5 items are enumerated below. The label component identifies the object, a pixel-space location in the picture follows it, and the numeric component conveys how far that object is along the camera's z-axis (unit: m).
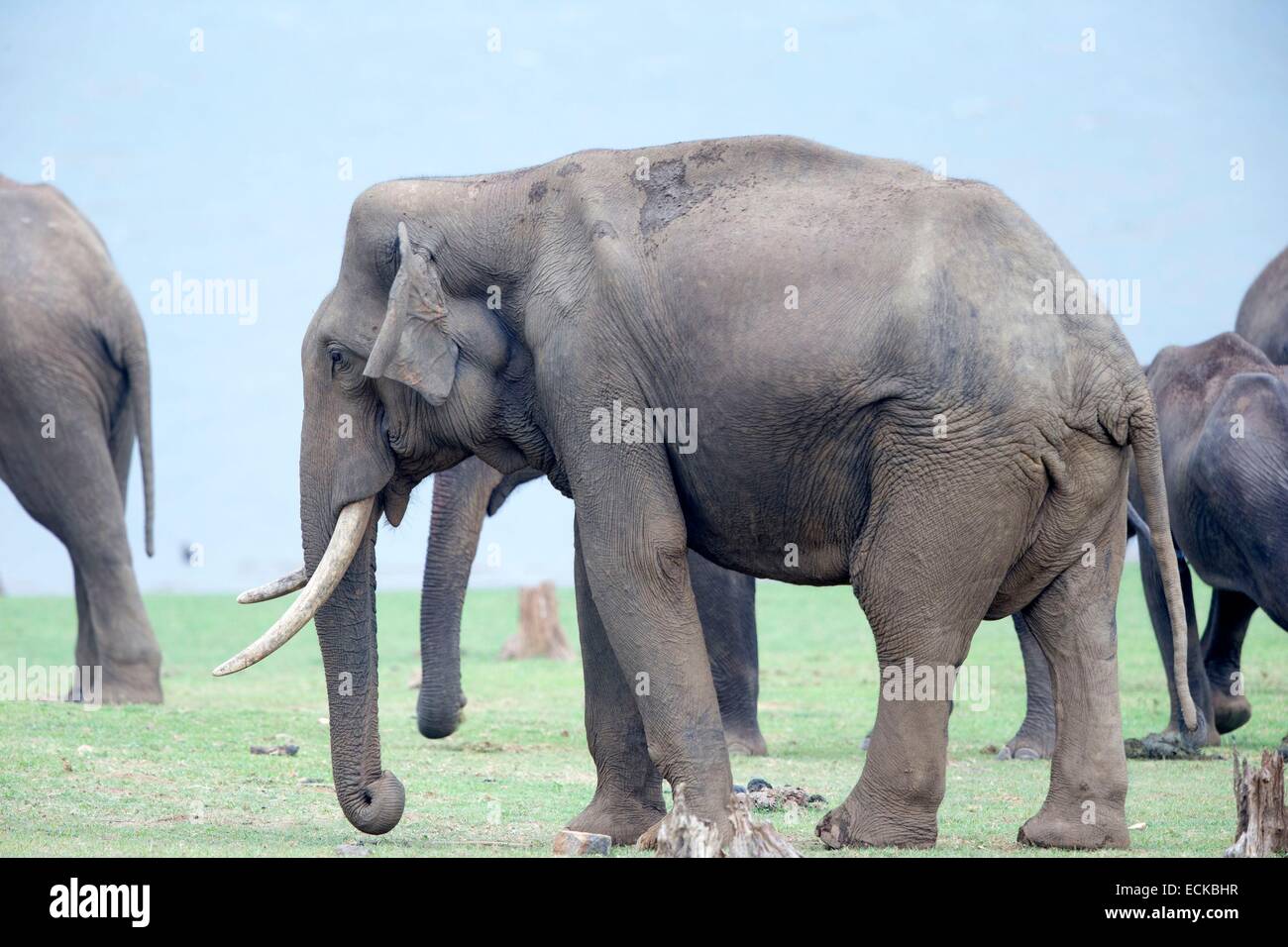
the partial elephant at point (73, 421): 12.77
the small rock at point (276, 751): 10.60
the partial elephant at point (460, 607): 11.16
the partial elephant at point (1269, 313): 15.21
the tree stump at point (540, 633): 19.08
